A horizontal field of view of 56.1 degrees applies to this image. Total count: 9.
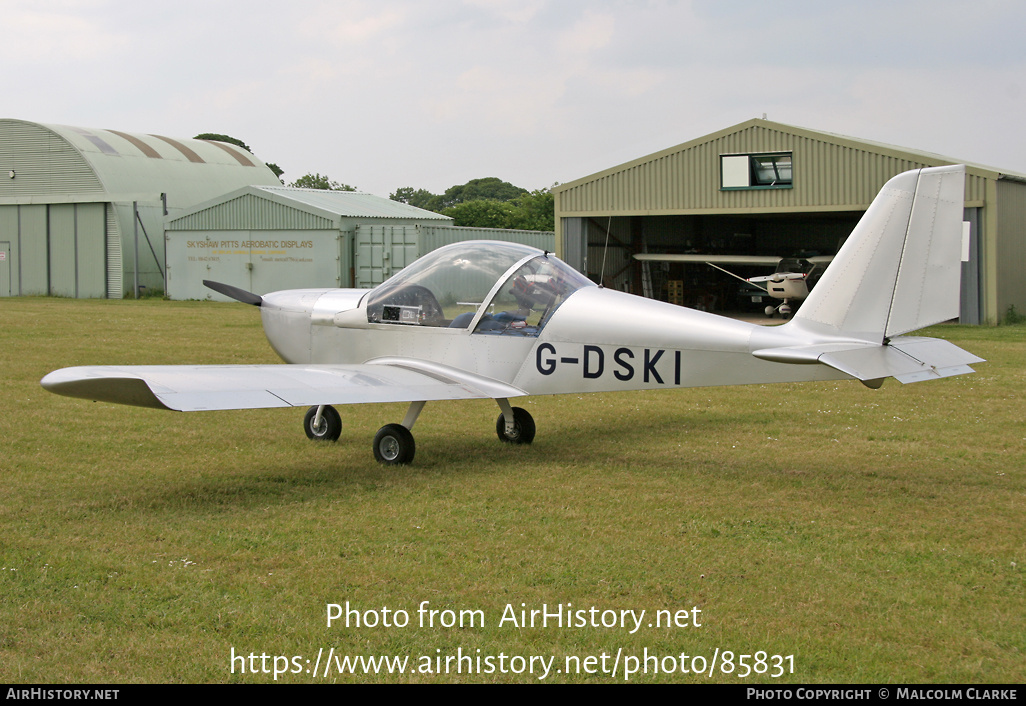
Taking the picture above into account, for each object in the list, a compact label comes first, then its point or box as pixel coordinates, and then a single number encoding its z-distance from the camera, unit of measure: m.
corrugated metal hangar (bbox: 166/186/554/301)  29.88
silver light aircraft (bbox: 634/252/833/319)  25.30
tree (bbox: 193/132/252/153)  79.19
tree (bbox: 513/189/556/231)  68.10
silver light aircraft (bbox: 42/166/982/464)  6.36
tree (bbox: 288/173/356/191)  91.47
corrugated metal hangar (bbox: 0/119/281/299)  33.34
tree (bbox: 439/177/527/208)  103.50
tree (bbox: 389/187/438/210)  104.94
